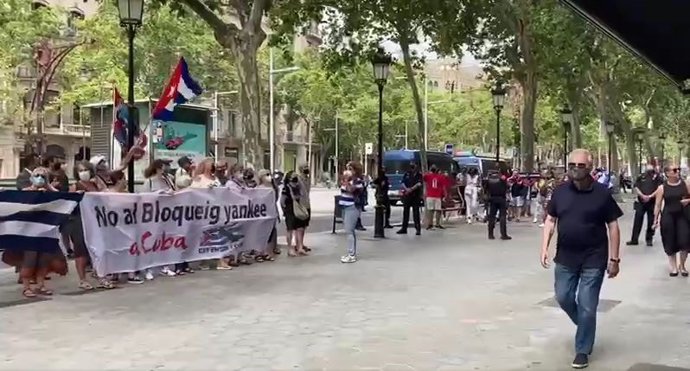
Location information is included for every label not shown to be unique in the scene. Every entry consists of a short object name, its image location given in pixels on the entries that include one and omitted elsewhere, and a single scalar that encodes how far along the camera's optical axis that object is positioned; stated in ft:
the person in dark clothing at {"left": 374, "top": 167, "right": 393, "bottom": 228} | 65.46
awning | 18.53
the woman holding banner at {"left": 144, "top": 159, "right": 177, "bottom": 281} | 41.22
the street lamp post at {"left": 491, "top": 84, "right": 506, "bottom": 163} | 97.45
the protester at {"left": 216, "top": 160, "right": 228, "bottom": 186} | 47.40
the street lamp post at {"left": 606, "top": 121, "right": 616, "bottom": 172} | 149.86
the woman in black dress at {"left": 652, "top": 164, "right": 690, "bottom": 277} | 41.17
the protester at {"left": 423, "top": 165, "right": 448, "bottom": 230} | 73.00
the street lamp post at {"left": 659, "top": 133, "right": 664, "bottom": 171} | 222.07
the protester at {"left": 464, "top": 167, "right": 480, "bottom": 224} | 83.66
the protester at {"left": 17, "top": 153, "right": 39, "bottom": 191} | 43.17
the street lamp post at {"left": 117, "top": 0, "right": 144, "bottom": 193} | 43.95
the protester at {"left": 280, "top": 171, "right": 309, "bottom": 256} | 49.24
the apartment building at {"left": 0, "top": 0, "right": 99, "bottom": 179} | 157.69
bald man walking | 22.86
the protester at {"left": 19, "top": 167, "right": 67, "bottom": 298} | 33.65
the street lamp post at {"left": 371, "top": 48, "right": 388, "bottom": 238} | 67.56
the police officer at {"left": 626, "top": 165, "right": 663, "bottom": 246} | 54.44
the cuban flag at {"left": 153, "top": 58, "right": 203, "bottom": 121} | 47.34
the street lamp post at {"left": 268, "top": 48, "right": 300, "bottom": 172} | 185.88
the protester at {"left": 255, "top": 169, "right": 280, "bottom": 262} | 48.39
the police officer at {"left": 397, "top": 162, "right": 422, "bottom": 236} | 67.77
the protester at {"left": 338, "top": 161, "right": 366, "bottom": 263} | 47.26
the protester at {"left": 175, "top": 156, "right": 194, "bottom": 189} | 42.86
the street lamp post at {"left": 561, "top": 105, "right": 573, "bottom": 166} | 118.32
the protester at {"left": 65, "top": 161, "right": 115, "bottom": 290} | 35.47
